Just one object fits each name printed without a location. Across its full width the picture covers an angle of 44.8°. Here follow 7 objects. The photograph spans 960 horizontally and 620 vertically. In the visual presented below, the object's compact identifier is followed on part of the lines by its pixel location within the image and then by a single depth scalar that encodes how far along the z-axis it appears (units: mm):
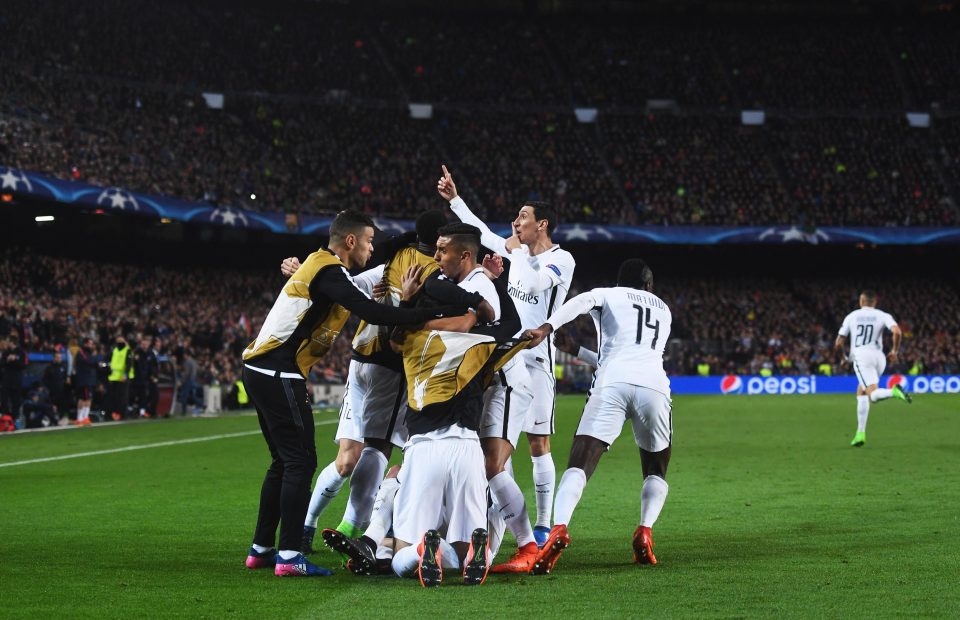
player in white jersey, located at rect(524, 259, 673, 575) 8156
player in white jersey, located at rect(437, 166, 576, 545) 9086
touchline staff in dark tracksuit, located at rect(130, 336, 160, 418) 27859
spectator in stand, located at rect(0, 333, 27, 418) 22797
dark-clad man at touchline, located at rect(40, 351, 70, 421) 24609
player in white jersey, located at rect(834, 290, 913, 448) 20359
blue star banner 33906
